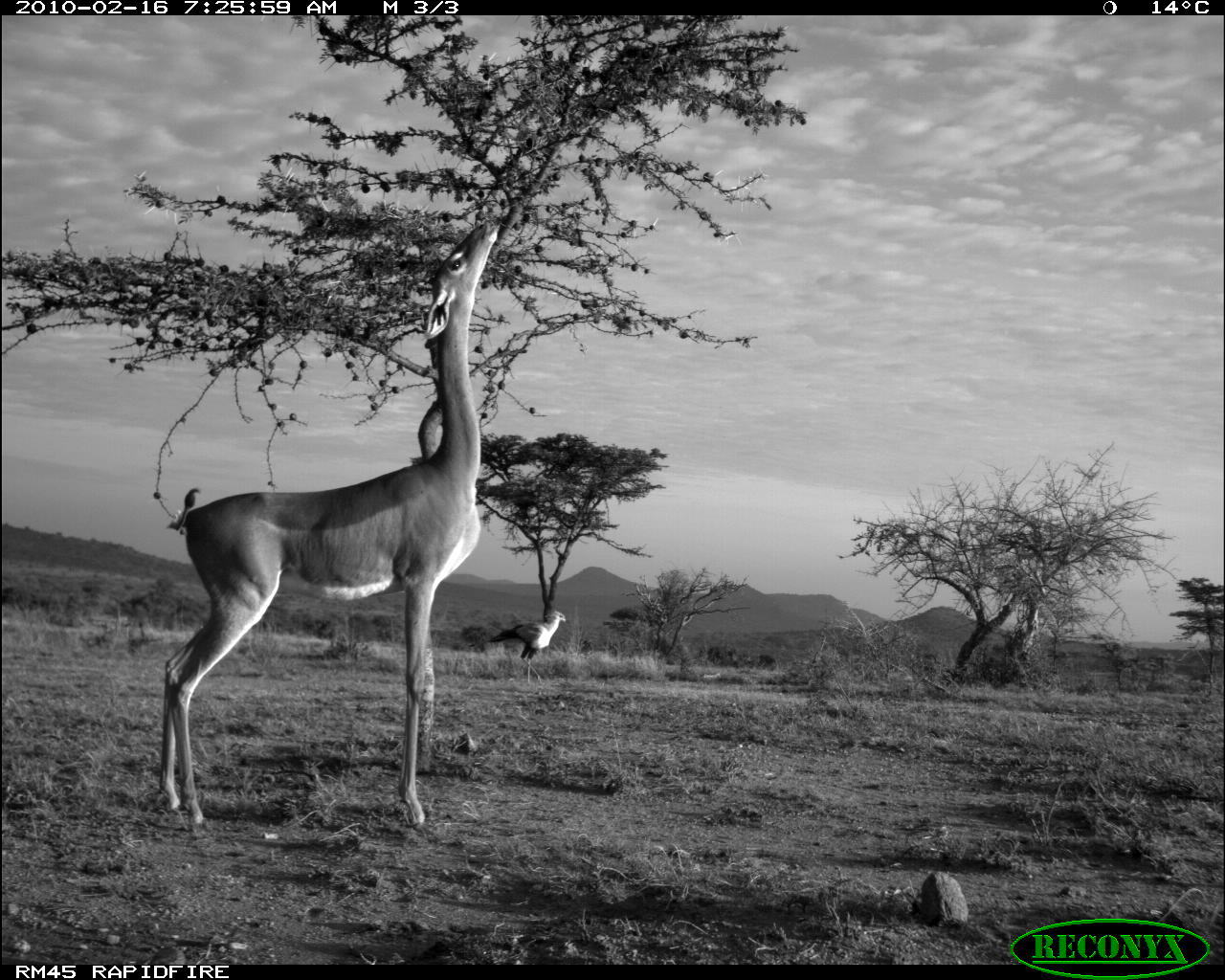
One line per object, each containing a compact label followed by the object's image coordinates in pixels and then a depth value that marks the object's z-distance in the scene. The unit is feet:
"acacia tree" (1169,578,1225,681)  82.53
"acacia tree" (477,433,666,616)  81.00
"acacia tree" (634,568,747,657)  70.74
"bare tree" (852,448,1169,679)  56.39
